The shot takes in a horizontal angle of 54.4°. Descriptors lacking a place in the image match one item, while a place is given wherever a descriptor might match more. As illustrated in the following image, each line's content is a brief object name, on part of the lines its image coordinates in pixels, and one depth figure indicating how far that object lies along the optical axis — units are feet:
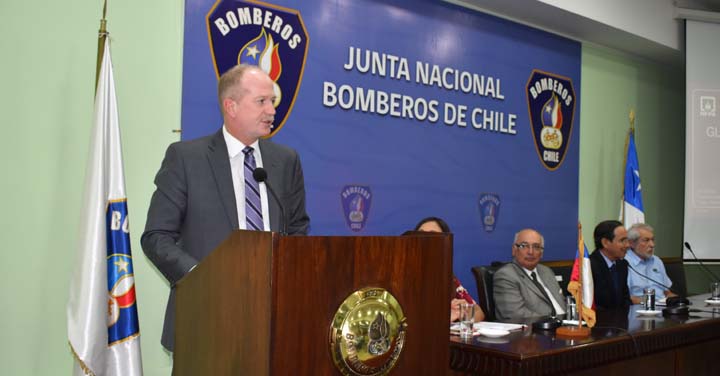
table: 8.32
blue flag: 20.74
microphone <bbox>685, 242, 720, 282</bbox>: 20.30
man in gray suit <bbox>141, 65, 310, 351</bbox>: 7.04
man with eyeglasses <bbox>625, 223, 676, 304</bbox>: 17.74
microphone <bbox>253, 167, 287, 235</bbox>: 5.89
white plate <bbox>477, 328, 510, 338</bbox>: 9.46
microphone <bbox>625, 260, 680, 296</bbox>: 16.62
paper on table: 9.67
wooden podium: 4.66
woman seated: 12.04
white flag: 8.87
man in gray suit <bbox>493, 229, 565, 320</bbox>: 13.23
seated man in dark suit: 16.21
